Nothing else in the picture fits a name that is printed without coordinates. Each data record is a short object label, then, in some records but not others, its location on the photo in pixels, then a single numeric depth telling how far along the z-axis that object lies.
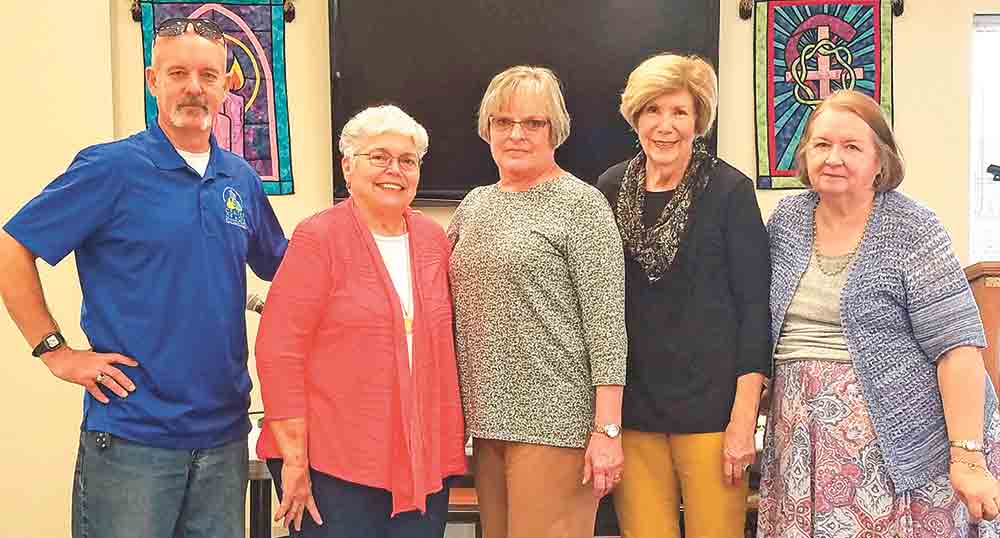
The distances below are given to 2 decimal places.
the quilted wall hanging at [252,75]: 3.71
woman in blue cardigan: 1.93
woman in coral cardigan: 1.95
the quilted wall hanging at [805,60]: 3.76
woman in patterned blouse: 2.04
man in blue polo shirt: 1.95
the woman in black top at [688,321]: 2.06
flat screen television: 3.71
